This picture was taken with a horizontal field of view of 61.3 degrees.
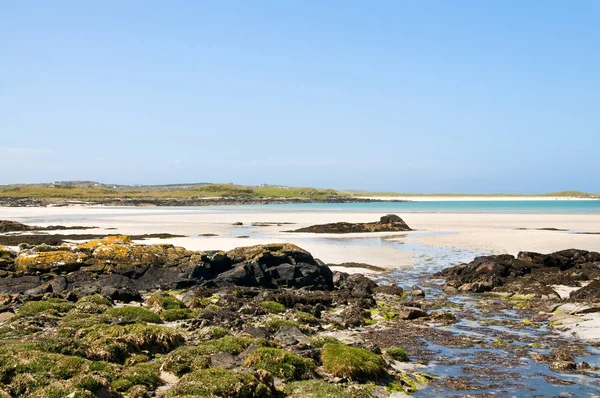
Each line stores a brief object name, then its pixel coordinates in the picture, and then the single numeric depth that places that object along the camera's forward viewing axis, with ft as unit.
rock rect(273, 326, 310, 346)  44.27
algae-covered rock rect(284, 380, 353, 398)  32.42
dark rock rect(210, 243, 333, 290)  79.66
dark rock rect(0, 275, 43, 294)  68.59
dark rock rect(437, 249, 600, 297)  79.46
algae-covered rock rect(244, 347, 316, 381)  36.52
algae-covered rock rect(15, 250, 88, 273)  75.67
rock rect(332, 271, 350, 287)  81.82
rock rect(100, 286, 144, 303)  63.25
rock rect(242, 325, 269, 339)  46.65
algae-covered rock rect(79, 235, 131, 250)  82.43
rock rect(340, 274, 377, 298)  71.46
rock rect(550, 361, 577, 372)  40.10
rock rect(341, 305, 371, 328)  55.16
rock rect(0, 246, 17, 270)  77.94
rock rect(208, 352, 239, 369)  37.27
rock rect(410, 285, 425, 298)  72.37
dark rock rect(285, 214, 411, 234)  183.42
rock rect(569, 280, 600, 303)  65.31
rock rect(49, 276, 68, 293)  69.41
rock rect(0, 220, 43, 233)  172.65
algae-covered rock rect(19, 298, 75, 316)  52.34
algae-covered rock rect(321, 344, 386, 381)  37.35
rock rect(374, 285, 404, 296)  74.72
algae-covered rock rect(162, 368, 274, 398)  31.01
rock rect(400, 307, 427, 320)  58.70
